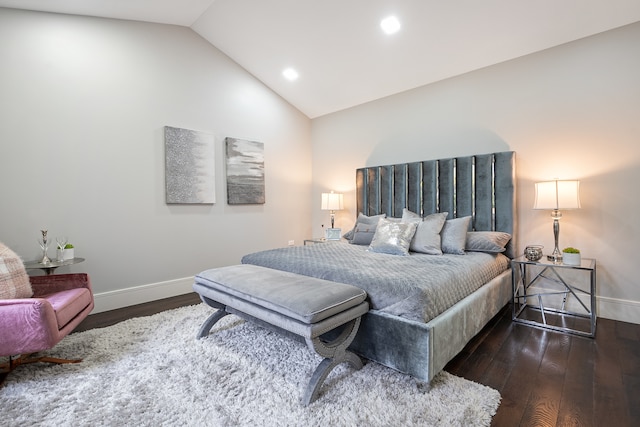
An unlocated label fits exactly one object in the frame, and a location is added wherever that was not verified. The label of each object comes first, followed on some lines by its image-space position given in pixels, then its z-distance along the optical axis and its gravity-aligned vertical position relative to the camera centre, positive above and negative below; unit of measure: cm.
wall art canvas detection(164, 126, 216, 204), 360 +58
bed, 180 -45
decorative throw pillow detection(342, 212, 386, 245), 363 -18
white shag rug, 150 -102
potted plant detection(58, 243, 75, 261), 274 -35
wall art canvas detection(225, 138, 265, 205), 416 +57
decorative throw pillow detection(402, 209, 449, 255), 299 -28
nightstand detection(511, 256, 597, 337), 265 -89
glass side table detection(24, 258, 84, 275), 252 -43
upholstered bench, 164 -57
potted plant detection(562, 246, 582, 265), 252 -43
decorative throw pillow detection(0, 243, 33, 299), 200 -43
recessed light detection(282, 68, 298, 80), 414 +191
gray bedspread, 183 -47
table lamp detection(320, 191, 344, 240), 461 +13
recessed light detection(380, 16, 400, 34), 301 +188
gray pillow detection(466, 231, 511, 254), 297 -34
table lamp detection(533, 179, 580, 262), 263 +8
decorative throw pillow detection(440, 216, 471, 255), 297 -28
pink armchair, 172 -60
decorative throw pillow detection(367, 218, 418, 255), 297 -29
